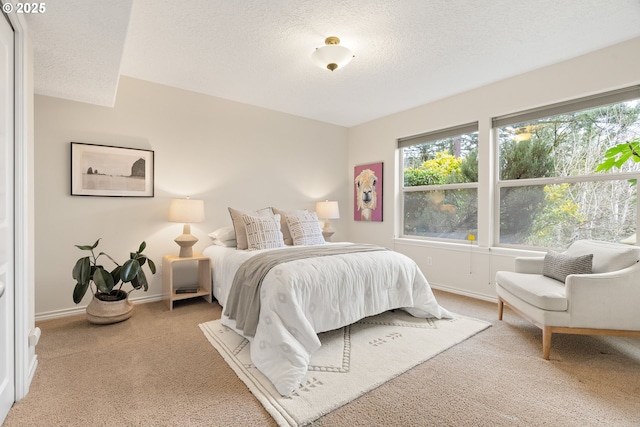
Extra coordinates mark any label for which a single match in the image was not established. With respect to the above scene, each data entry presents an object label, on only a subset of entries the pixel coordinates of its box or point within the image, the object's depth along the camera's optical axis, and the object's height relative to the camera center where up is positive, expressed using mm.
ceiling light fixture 2441 +1287
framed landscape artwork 3002 +408
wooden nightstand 3127 -766
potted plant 2520 -651
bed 1937 -665
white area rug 1620 -1031
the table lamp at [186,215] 3217 -57
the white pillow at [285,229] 3688 -235
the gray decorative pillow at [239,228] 3203 -195
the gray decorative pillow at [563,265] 2338 -440
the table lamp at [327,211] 4535 -14
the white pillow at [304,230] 3549 -238
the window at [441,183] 3848 +377
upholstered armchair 2078 -639
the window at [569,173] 2750 +386
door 1460 -62
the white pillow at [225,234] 3477 -280
